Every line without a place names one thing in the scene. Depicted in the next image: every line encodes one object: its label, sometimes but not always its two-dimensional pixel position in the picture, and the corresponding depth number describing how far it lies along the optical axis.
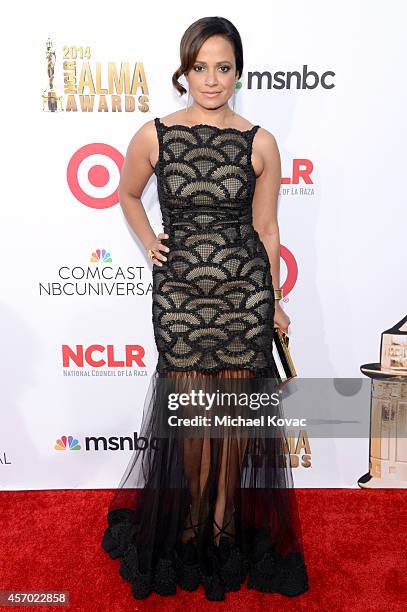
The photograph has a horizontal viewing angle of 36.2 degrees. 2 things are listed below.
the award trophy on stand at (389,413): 3.27
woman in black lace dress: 2.33
